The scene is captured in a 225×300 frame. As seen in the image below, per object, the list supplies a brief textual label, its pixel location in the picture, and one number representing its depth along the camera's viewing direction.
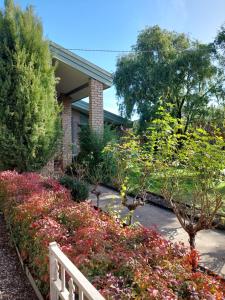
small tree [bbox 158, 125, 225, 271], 3.33
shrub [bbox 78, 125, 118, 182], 8.91
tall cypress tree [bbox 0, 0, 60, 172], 6.91
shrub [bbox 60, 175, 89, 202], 6.05
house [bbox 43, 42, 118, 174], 8.75
